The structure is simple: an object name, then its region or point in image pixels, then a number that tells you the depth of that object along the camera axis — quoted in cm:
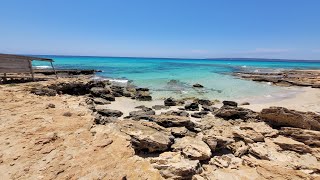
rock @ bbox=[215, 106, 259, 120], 697
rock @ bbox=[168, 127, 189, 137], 512
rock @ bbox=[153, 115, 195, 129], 571
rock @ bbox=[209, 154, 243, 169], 389
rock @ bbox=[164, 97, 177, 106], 945
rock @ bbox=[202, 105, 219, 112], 858
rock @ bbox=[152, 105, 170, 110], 883
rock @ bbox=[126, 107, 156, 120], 662
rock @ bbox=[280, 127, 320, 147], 473
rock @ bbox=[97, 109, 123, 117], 716
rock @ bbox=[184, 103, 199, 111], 879
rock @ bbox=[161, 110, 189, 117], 756
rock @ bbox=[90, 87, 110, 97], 1063
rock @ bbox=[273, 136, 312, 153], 444
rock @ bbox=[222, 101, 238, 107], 920
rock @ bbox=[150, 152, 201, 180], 332
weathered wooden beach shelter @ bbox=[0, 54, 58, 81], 988
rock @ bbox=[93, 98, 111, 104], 935
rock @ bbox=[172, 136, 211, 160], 393
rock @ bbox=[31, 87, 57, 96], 779
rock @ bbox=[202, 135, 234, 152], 444
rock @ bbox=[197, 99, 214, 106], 990
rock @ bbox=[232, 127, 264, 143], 490
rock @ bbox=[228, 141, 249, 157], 437
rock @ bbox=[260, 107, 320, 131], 554
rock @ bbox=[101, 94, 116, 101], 1014
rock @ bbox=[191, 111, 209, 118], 763
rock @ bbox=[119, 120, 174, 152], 410
